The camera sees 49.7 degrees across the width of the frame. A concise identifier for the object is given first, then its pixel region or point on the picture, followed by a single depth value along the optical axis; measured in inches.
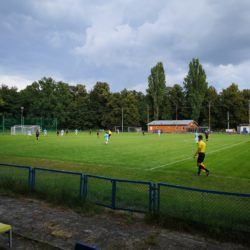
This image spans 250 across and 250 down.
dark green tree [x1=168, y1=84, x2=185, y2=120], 4005.9
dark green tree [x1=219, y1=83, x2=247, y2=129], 3565.5
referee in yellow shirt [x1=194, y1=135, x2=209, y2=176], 530.6
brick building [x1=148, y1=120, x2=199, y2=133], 3312.0
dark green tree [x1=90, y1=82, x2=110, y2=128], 3804.1
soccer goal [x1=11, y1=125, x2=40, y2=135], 2341.3
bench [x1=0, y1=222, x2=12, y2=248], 214.0
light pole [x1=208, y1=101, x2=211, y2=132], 3486.7
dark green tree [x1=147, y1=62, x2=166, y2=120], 3705.7
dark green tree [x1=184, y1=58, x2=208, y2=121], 3538.4
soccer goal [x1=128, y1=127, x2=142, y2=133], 3683.8
